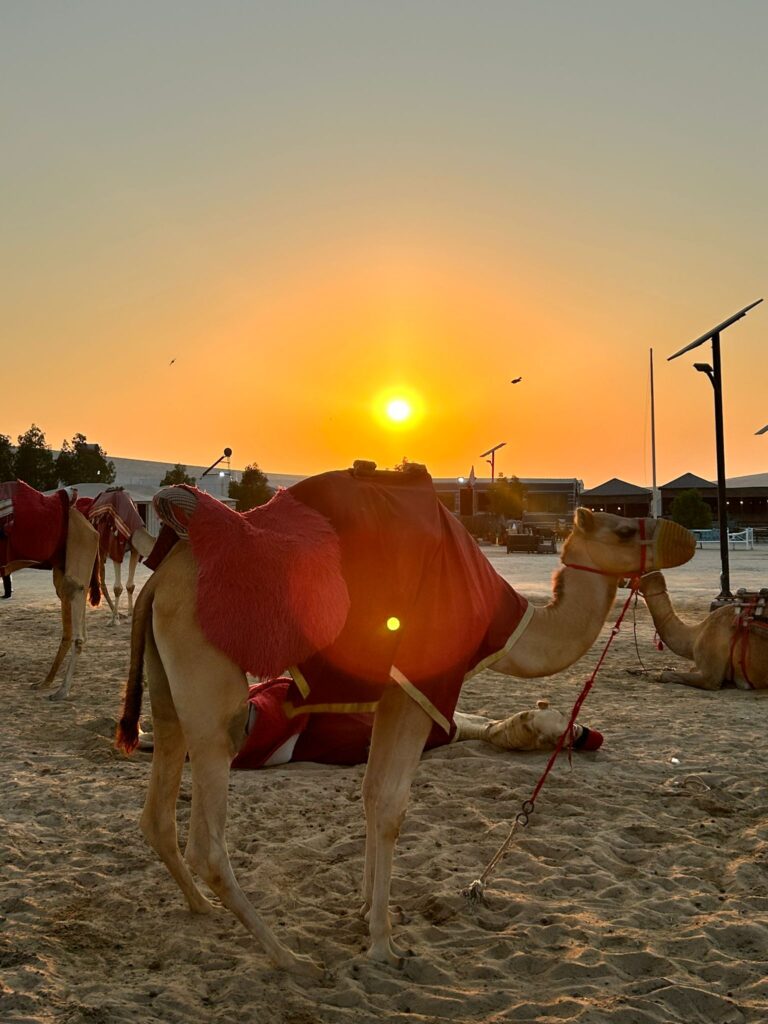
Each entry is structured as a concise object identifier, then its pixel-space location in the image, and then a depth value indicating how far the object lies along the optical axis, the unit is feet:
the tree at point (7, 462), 165.17
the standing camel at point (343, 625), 10.88
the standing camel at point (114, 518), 44.88
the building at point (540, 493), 215.72
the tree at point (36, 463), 168.45
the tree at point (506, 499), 203.72
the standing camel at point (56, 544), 28.81
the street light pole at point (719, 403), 47.52
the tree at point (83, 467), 179.11
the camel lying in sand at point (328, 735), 19.83
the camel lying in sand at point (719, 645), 29.12
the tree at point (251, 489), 184.65
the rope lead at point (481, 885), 12.98
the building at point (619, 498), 190.80
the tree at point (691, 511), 160.35
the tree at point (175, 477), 160.13
